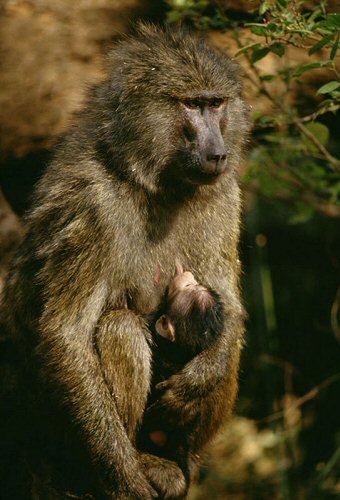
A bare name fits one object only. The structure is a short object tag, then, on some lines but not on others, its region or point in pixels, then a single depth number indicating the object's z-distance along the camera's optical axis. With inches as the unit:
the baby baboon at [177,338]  341.7
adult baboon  330.3
